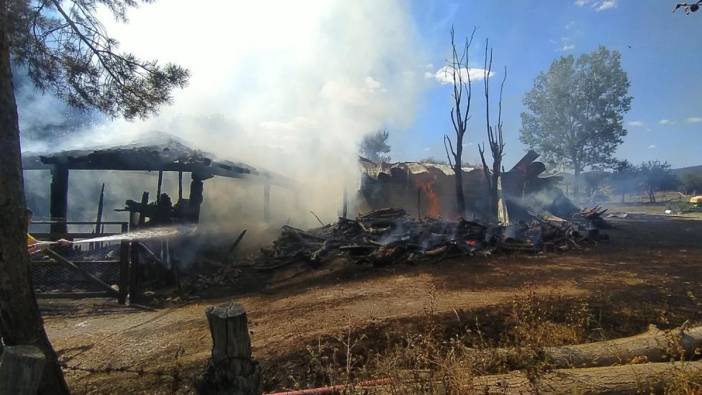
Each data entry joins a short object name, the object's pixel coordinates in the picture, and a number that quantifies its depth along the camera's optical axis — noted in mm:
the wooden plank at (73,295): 8188
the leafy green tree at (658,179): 43938
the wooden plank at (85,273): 7918
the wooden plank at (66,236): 9556
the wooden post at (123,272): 8141
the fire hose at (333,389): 3141
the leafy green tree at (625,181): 44469
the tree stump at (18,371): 1954
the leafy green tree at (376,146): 56094
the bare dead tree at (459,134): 17125
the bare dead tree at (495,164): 18094
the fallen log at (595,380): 3078
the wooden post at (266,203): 18047
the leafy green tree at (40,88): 2975
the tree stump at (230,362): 2227
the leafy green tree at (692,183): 40312
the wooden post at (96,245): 13757
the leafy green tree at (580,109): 38844
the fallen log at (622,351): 3665
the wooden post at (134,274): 8258
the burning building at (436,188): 20141
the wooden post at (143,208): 11609
